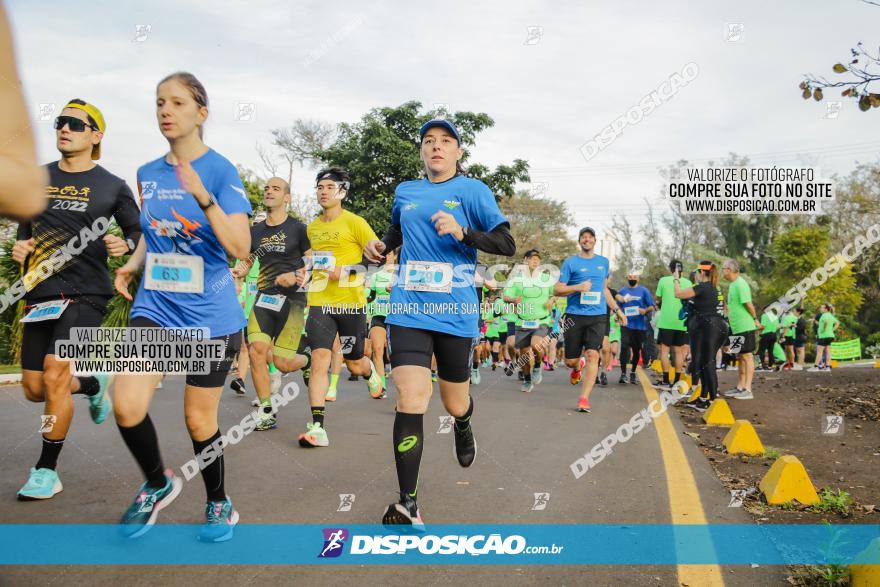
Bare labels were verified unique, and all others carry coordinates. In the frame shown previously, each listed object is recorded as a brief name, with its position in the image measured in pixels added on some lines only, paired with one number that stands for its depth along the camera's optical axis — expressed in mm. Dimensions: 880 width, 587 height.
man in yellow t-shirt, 7473
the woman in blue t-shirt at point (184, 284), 3760
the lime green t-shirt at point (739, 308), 11984
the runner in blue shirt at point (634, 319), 14641
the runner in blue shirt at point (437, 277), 4312
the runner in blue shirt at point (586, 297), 10750
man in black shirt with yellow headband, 4605
